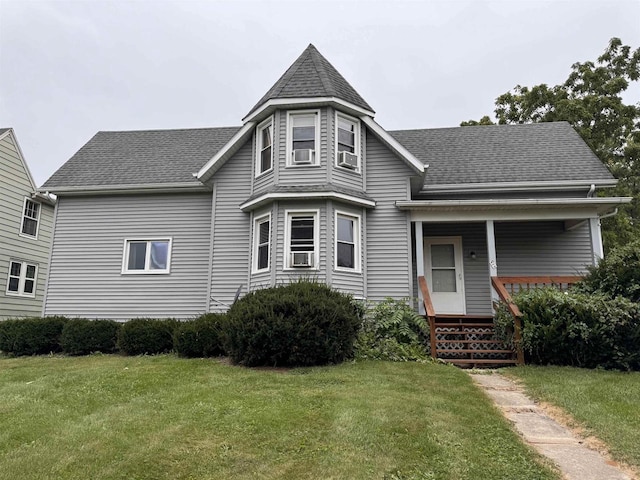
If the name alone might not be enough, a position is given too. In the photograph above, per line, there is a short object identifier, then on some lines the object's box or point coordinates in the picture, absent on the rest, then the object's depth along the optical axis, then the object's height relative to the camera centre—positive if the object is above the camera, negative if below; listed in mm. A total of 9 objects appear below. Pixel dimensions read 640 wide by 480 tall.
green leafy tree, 20672 +9491
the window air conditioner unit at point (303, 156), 10828 +3671
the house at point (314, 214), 10695 +2437
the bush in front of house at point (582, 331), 7742 -271
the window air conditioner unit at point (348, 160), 10969 +3664
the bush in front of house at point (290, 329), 7695 -305
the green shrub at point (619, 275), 8250 +754
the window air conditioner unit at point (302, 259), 10258 +1177
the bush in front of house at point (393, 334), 8766 -432
